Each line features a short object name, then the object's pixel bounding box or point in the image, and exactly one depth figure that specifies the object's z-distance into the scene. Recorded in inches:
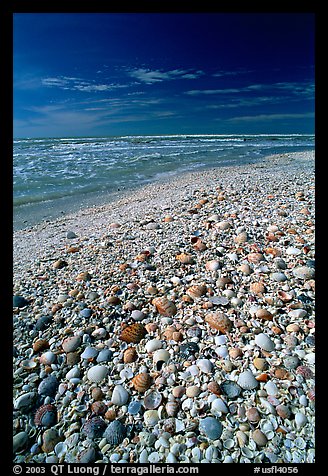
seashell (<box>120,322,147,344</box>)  24.1
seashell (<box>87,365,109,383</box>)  21.4
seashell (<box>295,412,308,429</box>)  18.1
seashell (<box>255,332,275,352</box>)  22.7
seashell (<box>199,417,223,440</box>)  17.9
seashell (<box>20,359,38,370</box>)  22.6
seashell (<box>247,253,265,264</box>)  33.1
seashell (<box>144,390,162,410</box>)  19.5
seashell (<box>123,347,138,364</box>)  22.5
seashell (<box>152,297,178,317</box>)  26.6
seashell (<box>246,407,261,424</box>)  18.4
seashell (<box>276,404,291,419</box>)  18.5
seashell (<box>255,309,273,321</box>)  25.3
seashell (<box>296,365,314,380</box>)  20.5
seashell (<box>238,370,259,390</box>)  20.2
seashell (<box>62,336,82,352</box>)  23.7
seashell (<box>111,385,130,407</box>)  19.8
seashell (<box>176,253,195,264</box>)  34.1
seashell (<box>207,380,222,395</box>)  19.9
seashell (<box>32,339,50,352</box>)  24.0
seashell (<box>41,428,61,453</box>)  18.0
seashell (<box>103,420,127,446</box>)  17.9
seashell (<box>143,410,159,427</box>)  18.7
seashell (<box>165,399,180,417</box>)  19.0
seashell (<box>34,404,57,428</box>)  19.0
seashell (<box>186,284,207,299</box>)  28.4
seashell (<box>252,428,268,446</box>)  17.4
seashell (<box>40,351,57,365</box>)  22.8
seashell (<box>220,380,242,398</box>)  19.8
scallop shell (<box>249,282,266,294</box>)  28.4
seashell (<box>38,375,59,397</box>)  20.8
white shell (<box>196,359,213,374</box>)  21.3
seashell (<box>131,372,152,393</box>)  20.5
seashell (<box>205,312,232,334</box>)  24.5
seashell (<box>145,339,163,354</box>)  23.3
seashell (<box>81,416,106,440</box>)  18.3
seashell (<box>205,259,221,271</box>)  32.4
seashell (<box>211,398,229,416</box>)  18.9
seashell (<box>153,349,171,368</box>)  22.2
